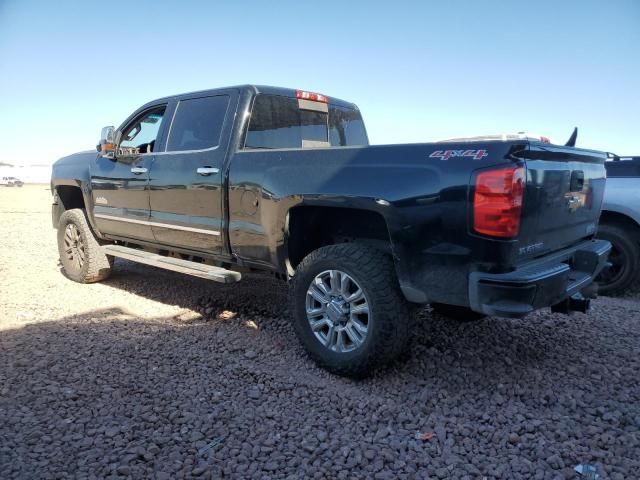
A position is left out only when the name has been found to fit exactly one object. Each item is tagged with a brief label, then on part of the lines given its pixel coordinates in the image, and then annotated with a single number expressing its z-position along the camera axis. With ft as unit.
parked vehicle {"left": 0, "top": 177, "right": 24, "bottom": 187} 128.98
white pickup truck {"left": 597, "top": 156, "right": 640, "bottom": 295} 17.33
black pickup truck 8.53
